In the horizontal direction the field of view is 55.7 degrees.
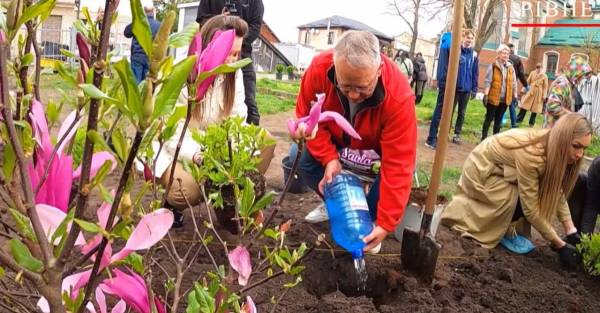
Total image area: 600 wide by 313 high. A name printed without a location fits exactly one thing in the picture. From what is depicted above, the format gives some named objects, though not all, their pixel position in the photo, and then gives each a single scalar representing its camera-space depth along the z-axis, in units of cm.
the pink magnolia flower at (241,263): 96
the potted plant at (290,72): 2844
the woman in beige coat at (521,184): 313
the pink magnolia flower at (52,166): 74
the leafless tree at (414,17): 3500
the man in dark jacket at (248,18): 413
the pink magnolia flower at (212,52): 73
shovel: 265
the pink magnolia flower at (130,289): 79
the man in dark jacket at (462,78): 686
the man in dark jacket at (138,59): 628
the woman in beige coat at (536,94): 1047
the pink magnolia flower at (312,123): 90
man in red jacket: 222
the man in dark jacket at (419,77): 1104
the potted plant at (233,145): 157
